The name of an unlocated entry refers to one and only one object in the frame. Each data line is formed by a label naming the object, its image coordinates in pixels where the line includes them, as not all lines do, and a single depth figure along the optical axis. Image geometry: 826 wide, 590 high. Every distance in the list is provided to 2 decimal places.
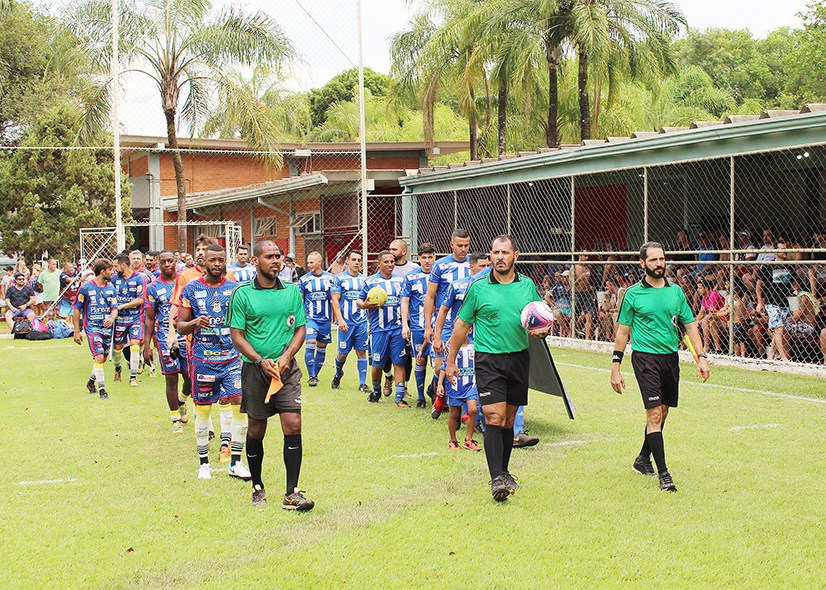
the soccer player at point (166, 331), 7.91
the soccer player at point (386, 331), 9.82
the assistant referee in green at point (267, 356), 5.49
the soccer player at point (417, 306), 9.04
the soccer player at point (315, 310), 11.44
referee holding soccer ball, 5.76
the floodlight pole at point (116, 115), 18.02
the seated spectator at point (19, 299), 20.38
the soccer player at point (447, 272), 7.60
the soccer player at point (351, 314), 11.15
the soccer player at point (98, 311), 10.85
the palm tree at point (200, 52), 20.86
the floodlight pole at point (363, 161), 17.98
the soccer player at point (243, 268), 11.23
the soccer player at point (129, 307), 11.42
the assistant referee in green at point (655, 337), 6.02
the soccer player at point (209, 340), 6.58
